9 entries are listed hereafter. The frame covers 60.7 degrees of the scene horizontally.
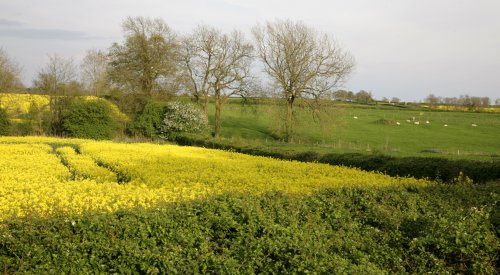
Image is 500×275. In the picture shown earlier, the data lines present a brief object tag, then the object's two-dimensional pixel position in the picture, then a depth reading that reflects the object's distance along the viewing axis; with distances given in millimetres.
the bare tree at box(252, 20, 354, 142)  40344
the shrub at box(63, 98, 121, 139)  41625
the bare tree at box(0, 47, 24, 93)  43156
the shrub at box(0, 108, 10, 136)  39188
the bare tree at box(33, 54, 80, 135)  44406
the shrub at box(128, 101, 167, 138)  43469
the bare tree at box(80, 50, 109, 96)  68381
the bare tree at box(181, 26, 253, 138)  47500
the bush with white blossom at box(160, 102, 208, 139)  42562
